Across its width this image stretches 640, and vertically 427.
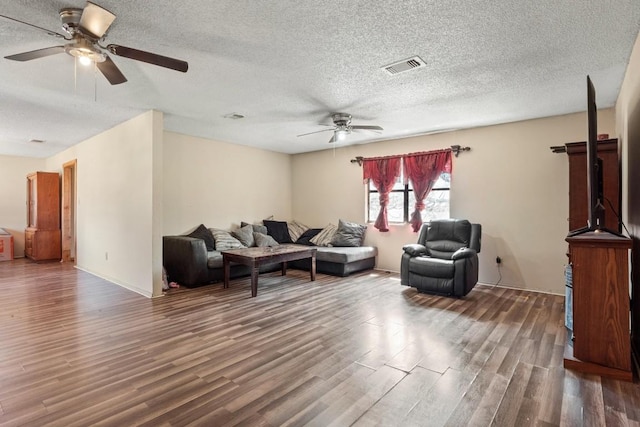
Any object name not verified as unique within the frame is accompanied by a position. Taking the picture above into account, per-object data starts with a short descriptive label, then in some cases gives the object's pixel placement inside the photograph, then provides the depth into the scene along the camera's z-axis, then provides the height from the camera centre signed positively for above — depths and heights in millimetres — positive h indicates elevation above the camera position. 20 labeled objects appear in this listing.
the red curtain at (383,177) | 5938 +639
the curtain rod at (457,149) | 5216 +1003
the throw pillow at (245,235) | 5991 -404
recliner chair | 4195 -628
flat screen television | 2467 +338
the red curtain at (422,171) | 5402 +696
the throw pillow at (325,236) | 6356 -457
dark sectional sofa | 4781 -780
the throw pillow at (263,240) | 6043 -497
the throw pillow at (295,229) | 6860 -342
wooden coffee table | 4371 -618
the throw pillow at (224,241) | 5539 -470
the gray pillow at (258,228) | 6418 -291
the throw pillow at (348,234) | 6133 -401
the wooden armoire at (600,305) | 2258 -656
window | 5523 +186
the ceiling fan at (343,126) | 4324 +1165
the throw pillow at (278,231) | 6703 -366
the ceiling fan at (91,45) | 1990 +1125
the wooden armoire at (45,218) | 7203 -99
